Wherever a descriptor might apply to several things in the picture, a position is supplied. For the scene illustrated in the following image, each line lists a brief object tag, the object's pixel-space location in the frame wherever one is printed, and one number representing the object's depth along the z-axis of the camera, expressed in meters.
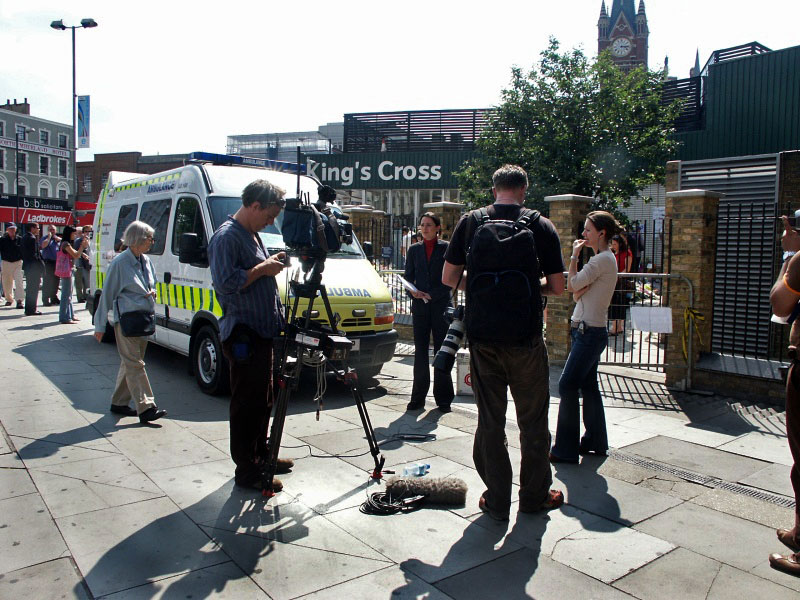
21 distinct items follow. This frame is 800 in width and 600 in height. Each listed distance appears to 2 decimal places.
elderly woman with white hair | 6.03
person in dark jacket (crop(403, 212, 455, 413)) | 6.81
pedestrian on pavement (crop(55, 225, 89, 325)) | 13.04
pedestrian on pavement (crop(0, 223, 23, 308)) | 14.95
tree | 16.98
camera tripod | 4.28
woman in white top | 5.00
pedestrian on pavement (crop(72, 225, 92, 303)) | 15.16
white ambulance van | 7.27
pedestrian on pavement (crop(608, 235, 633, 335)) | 8.98
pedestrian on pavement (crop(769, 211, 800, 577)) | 3.37
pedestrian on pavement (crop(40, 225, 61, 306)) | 15.05
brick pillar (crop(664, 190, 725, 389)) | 7.75
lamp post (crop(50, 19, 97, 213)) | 23.30
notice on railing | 7.59
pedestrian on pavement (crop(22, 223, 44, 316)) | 14.32
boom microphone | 4.24
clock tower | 84.56
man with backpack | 3.78
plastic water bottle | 4.59
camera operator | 4.23
